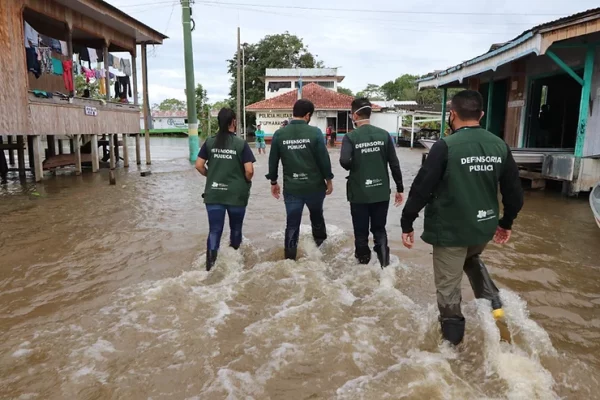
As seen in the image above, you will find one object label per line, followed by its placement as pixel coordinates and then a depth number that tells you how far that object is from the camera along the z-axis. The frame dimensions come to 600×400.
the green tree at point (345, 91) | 70.51
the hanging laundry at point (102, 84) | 15.91
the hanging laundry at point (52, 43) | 13.49
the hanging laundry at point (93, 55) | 16.86
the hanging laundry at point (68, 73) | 12.75
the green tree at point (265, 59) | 46.53
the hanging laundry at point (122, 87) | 17.75
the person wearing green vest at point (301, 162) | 5.07
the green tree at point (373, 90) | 76.50
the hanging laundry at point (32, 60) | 11.62
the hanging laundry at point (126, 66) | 17.66
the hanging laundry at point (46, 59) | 12.09
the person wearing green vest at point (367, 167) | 4.74
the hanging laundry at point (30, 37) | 11.56
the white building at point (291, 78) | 42.44
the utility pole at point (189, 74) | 17.17
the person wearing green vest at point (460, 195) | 3.11
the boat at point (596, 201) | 6.32
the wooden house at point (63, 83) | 10.55
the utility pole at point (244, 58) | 45.03
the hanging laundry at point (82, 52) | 17.14
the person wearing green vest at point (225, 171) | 4.91
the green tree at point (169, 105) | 87.91
